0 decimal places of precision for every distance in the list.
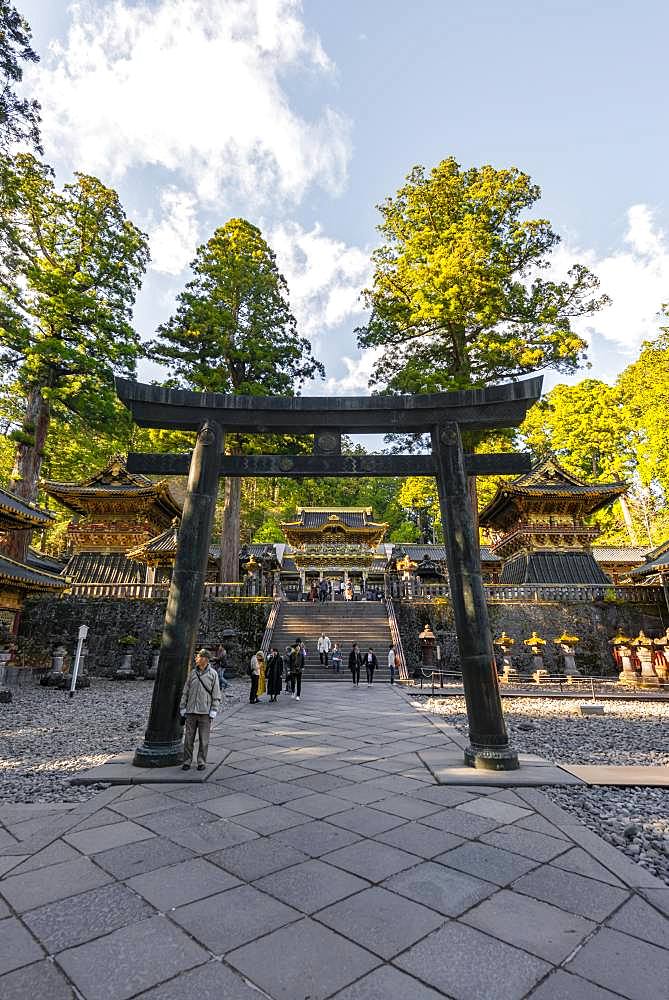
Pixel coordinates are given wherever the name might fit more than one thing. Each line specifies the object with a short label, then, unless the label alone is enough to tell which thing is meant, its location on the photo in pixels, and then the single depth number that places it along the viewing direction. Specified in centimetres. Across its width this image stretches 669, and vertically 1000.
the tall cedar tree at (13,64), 1184
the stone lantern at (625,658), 1445
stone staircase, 1656
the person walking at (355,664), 1407
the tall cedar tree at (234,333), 1972
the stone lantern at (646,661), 1392
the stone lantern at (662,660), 1396
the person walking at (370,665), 1444
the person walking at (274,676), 1092
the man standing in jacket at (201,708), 529
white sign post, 1219
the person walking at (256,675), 1070
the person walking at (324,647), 1627
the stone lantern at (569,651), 1606
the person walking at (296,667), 1161
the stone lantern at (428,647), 1689
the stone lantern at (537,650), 1633
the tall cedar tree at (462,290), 1870
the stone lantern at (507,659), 1536
